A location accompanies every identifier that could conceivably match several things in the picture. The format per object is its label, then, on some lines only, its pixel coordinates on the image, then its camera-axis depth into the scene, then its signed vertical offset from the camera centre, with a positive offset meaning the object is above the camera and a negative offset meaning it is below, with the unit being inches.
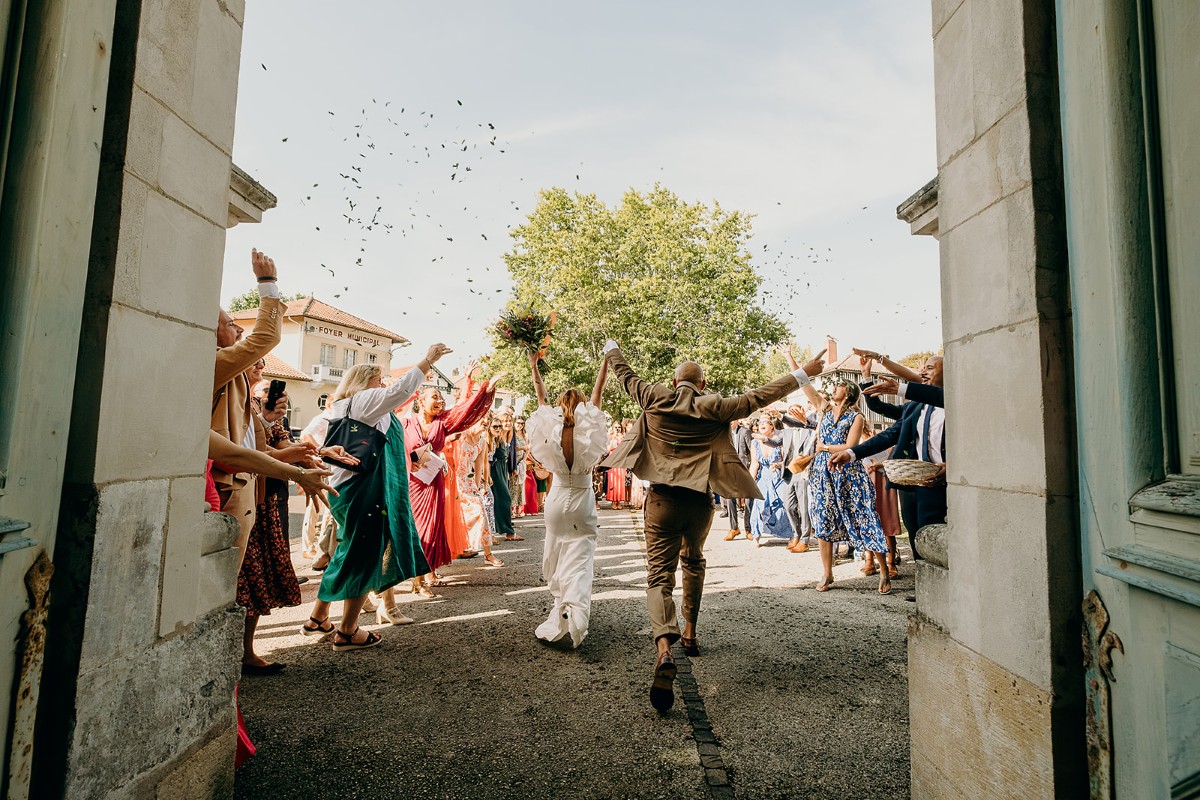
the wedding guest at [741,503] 453.4 -37.0
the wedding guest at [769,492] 423.2 -26.0
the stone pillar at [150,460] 73.5 -2.7
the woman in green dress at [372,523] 188.4 -24.6
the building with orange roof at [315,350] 1697.8 +282.0
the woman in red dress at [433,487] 260.7 -17.8
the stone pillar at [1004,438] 74.5 +3.1
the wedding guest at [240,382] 121.1 +13.1
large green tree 1013.8 +266.6
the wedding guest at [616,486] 718.8 -40.5
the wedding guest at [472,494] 332.5 -26.0
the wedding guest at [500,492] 436.1 -31.0
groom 177.5 -4.2
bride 205.5 -6.7
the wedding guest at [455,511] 293.9 -31.3
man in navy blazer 166.2 +6.8
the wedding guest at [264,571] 165.8 -35.3
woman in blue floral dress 274.2 -17.7
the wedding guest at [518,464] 579.2 -14.6
